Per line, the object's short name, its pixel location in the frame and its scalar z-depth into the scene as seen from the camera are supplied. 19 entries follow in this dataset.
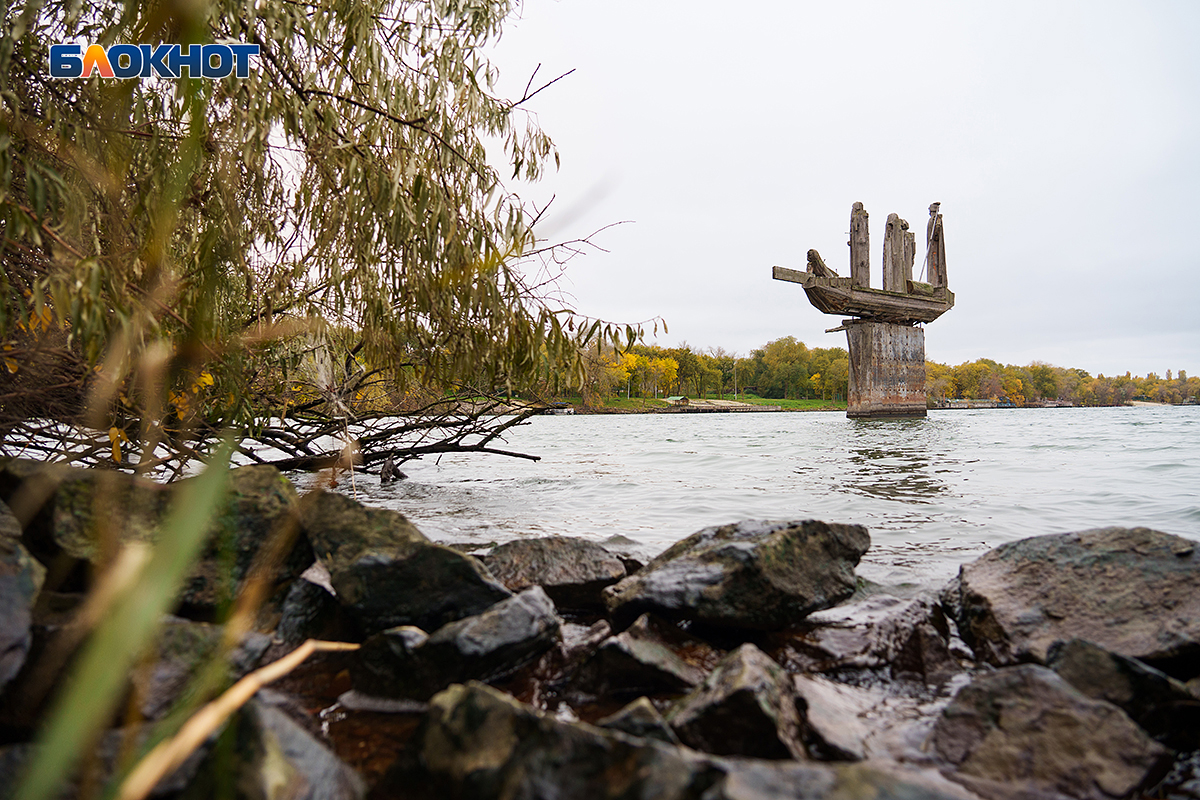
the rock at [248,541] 2.91
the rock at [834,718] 2.09
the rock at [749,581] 3.05
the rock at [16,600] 1.87
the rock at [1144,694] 2.16
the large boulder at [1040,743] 1.87
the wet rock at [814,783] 1.46
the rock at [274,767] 1.46
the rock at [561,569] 3.61
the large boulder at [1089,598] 2.71
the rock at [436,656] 2.40
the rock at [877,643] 2.83
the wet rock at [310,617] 2.90
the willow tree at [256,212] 3.56
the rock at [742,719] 1.99
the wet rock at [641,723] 1.91
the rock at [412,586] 2.83
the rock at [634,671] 2.50
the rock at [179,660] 1.94
